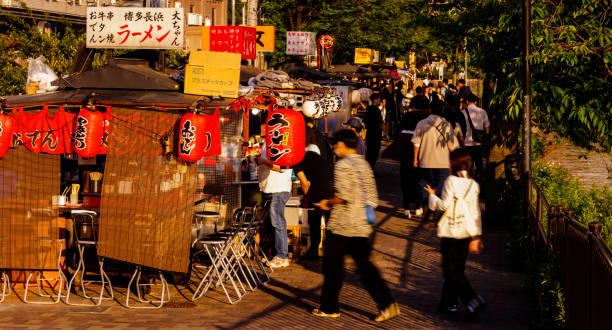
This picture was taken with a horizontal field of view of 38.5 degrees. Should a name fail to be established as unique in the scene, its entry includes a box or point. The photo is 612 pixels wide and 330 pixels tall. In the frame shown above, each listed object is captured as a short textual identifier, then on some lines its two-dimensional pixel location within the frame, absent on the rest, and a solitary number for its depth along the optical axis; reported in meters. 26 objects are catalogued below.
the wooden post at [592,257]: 5.83
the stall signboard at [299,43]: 32.78
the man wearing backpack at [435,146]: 14.74
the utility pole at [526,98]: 12.34
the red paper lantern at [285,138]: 11.25
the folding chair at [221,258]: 10.32
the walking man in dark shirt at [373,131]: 20.36
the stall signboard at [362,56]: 42.56
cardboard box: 11.02
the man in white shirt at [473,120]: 18.73
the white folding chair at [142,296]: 10.12
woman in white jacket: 9.05
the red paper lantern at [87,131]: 10.73
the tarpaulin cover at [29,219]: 10.80
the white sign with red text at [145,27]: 11.70
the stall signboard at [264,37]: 22.47
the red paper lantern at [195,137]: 10.27
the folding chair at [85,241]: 10.38
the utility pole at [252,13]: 26.11
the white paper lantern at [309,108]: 14.52
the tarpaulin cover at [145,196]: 10.25
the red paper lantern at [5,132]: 10.80
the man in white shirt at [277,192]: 11.91
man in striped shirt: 9.02
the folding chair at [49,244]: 10.73
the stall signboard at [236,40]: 19.84
